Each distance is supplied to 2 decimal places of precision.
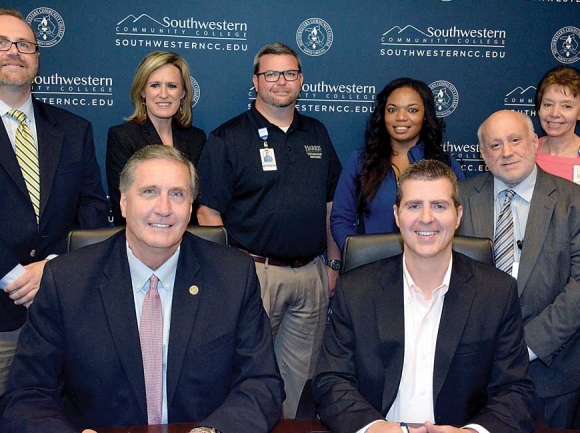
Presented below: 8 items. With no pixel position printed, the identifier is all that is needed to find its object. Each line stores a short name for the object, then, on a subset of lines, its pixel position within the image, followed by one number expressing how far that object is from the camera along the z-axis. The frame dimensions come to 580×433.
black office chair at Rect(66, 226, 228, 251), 2.73
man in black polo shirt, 3.96
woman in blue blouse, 4.05
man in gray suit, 3.16
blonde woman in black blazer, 3.99
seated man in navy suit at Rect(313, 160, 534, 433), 2.51
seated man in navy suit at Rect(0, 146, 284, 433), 2.30
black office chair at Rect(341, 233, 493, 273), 2.84
